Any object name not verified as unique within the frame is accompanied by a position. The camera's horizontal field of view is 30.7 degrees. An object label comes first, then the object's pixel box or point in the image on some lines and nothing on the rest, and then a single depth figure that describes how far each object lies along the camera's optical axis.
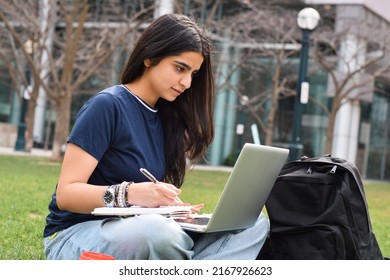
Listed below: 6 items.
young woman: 2.77
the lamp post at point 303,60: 13.41
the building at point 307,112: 28.11
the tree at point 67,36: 18.83
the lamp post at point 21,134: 28.50
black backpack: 3.12
